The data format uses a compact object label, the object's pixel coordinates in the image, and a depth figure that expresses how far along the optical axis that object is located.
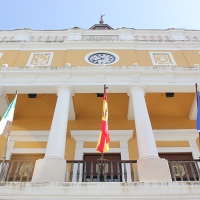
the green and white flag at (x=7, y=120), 6.66
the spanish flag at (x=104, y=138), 6.30
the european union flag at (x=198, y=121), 6.96
